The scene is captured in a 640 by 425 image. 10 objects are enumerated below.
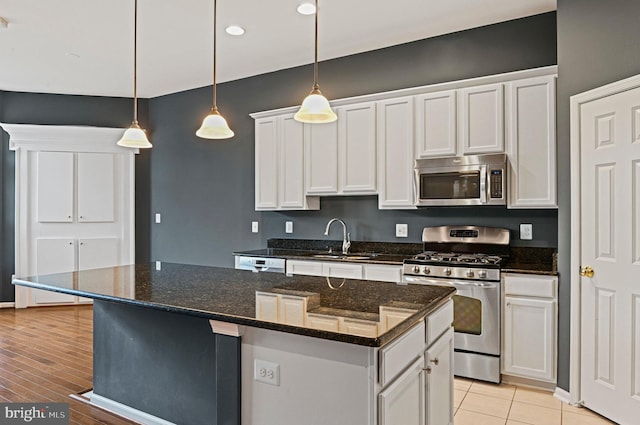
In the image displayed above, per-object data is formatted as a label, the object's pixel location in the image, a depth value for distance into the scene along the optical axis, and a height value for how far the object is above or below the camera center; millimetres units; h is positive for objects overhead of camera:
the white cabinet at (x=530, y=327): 3008 -822
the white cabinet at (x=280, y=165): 4352 +497
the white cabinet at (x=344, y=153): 3959 +571
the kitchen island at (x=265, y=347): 1512 -583
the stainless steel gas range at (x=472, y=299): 3146 -647
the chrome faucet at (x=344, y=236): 4285 -244
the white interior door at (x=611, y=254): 2514 -255
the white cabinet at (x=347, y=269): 3566 -500
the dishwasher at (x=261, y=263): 4066 -498
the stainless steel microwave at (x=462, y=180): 3328 +266
